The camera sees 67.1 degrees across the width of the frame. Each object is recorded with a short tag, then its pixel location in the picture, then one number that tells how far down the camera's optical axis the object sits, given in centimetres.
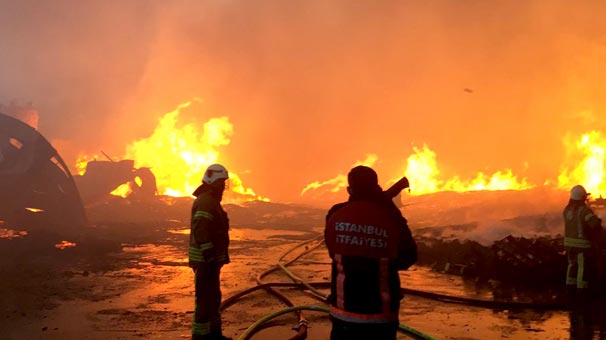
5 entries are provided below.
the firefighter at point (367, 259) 301
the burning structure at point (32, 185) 2275
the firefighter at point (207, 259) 557
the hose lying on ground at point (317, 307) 574
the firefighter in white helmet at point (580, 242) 801
